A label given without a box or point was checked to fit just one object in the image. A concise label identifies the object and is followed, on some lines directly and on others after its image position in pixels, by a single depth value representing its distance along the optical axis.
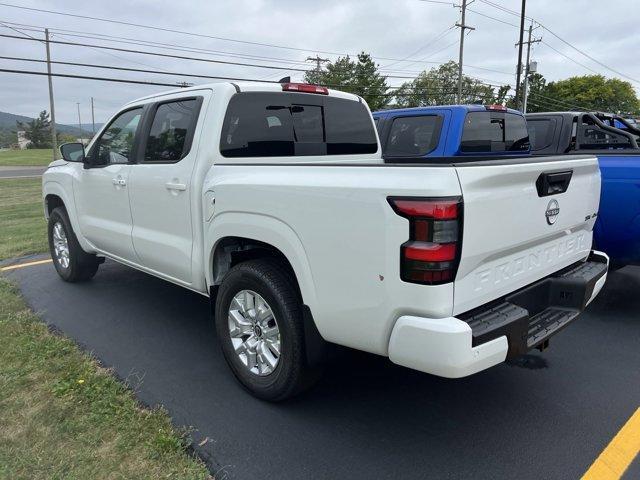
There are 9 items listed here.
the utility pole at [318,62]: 45.22
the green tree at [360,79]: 42.31
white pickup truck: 2.12
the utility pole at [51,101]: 31.10
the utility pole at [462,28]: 34.59
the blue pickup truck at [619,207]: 4.10
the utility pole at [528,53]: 37.34
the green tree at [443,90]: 48.28
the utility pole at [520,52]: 29.81
